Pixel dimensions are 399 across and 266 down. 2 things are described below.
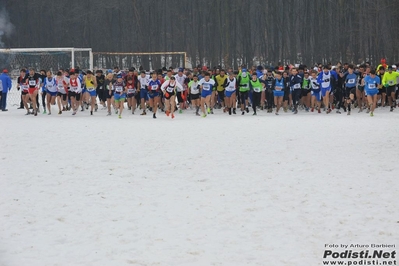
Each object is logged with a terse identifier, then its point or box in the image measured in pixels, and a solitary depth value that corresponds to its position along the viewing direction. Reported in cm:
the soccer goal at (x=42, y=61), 4662
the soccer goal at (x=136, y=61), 5656
